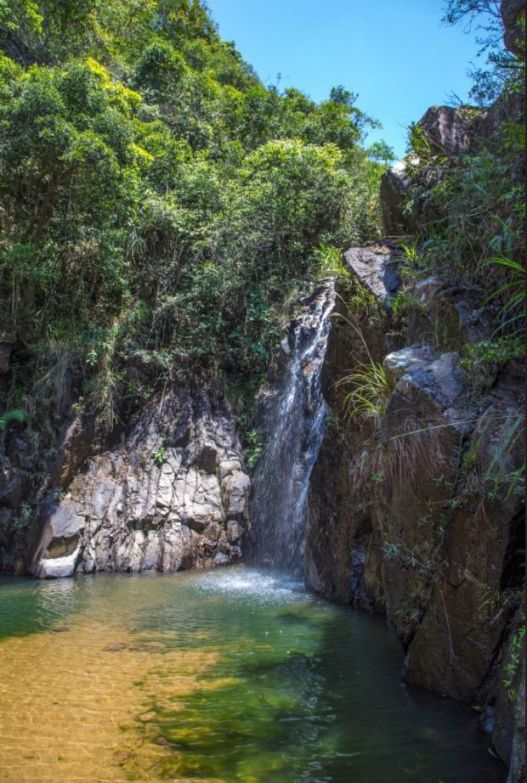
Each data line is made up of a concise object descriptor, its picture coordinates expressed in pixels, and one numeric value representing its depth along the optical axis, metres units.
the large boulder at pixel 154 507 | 11.27
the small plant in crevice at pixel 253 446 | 12.18
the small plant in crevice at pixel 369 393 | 6.45
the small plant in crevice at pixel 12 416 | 12.07
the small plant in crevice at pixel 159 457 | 12.23
